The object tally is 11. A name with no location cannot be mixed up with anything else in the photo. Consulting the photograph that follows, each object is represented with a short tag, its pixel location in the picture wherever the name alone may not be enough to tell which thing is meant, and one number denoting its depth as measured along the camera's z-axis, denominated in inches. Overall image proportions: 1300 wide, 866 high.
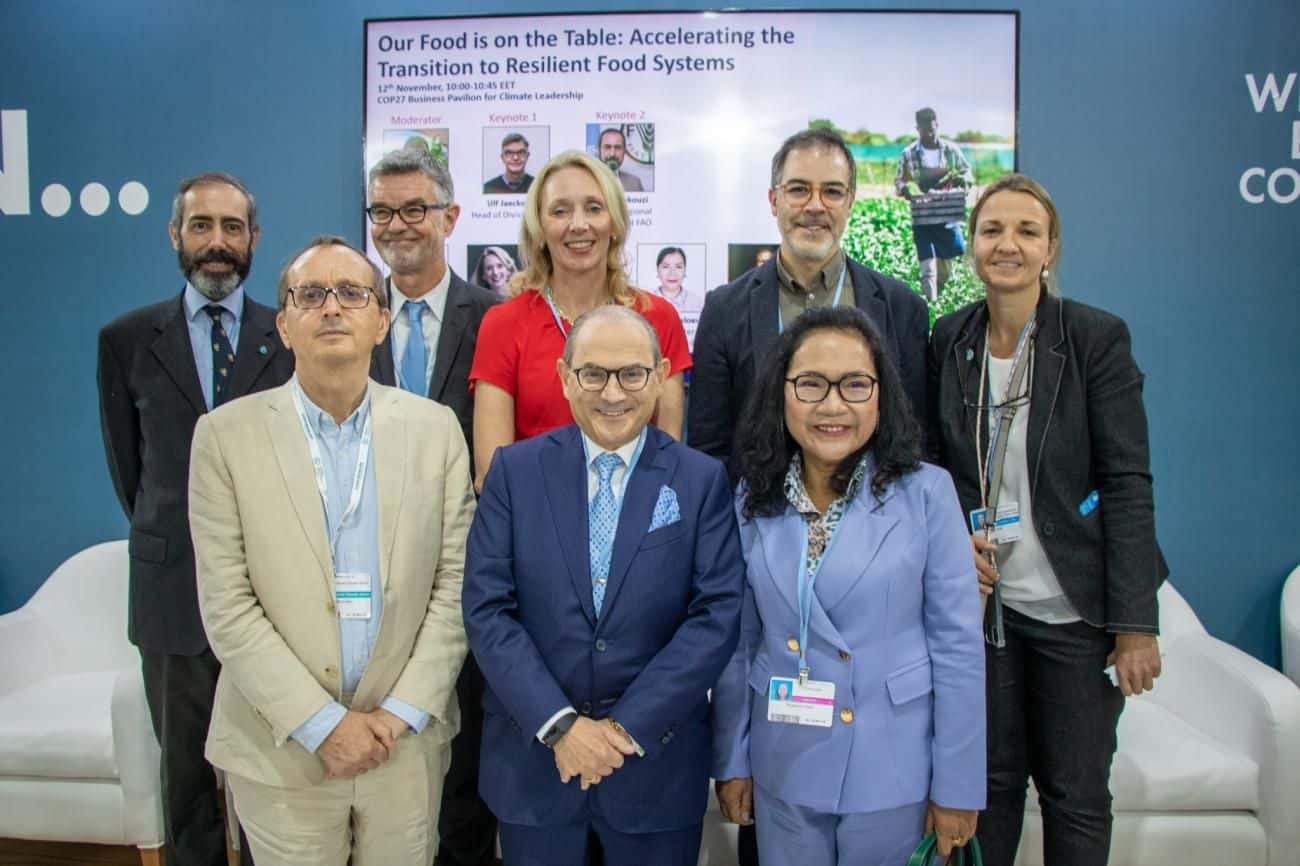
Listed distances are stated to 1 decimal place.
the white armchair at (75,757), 119.6
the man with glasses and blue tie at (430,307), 105.9
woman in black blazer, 87.5
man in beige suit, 76.6
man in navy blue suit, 70.9
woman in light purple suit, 72.6
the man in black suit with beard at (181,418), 99.2
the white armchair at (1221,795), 117.2
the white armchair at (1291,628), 143.7
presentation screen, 149.3
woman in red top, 93.1
